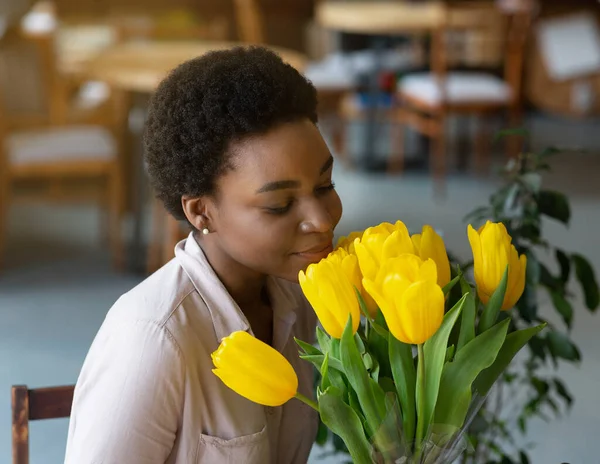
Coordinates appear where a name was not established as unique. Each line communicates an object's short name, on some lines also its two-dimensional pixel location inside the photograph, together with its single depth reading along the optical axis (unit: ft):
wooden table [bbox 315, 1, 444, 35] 14.76
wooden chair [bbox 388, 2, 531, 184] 14.84
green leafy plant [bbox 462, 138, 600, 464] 4.42
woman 3.11
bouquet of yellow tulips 2.40
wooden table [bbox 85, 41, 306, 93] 11.00
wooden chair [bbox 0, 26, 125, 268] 11.73
